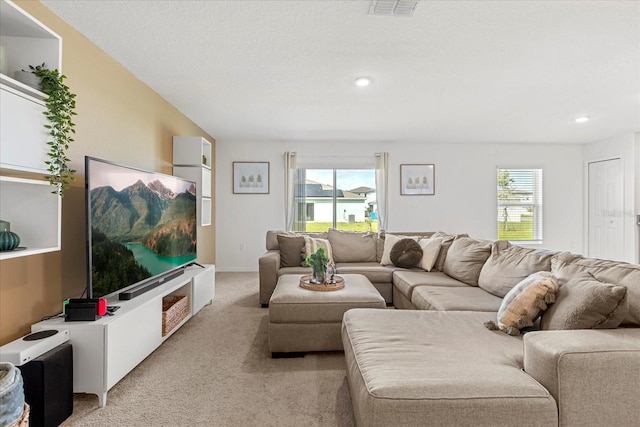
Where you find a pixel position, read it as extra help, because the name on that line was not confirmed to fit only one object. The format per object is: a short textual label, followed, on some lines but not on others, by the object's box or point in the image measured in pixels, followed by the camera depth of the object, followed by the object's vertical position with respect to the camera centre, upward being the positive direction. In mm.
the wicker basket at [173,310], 2570 -835
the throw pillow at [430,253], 3553 -444
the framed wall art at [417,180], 5852 +619
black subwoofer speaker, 1500 -843
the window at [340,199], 5852 +269
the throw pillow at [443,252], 3580 -433
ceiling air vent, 1894 +1258
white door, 5344 +70
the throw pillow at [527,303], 1673 -481
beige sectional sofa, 1143 -641
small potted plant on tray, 2838 -460
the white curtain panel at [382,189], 5746 +444
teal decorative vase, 1462 -118
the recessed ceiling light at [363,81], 3003 +1271
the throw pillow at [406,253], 3666 -462
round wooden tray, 2682 -612
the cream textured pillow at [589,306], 1407 -426
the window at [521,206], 6023 +148
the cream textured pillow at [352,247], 4180 -440
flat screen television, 2027 -116
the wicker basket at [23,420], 1205 -799
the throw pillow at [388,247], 3941 -416
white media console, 1755 -764
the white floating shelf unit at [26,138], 1423 +346
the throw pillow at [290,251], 3949 -465
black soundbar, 2258 -576
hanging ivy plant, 1591 +484
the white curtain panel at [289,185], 5645 +504
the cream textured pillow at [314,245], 3936 -393
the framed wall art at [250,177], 5691 +649
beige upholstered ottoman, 2369 -814
